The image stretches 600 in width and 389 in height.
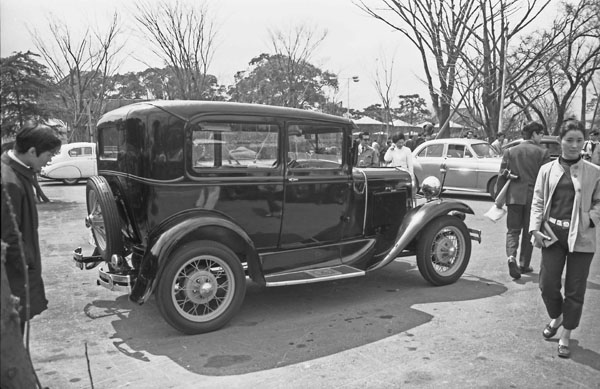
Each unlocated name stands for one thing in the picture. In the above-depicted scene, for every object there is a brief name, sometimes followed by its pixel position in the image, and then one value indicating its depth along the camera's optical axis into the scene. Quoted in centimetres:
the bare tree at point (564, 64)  2128
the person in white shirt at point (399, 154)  916
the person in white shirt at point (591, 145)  1316
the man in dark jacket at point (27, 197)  265
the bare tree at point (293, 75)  2611
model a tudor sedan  417
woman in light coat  362
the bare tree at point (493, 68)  2067
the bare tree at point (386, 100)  3216
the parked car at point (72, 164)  1766
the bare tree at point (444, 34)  2053
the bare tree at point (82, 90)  2173
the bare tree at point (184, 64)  1994
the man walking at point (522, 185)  576
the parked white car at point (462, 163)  1284
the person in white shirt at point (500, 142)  1531
